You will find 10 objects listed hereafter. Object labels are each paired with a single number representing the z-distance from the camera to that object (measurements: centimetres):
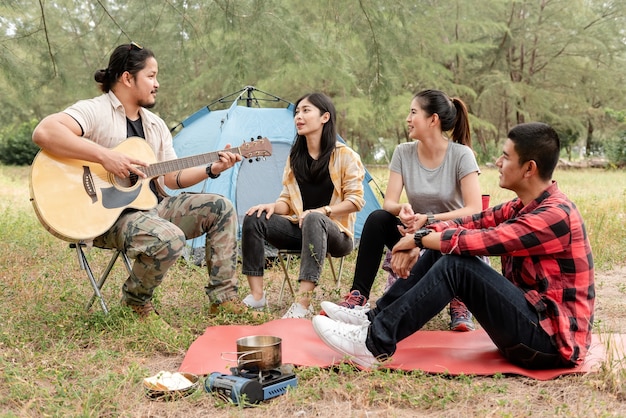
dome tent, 512
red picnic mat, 259
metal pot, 236
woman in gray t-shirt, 343
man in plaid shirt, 237
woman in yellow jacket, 350
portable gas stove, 225
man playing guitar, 309
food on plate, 234
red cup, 361
